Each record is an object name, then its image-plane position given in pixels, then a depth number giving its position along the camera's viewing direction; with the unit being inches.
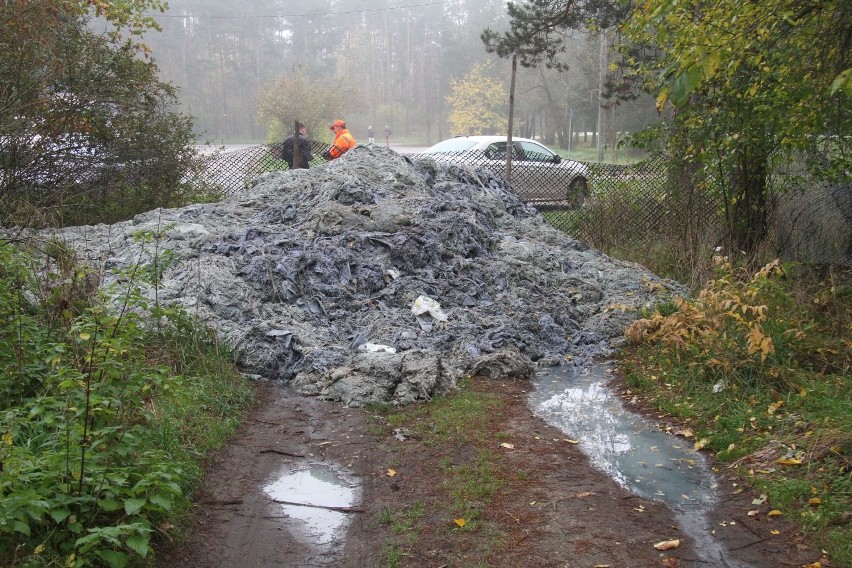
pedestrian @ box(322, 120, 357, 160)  553.3
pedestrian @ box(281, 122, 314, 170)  590.9
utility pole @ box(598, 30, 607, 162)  1206.9
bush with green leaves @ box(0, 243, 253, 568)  131.7
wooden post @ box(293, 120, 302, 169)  585.0
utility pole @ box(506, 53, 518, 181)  566.1
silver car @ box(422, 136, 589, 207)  587.5
